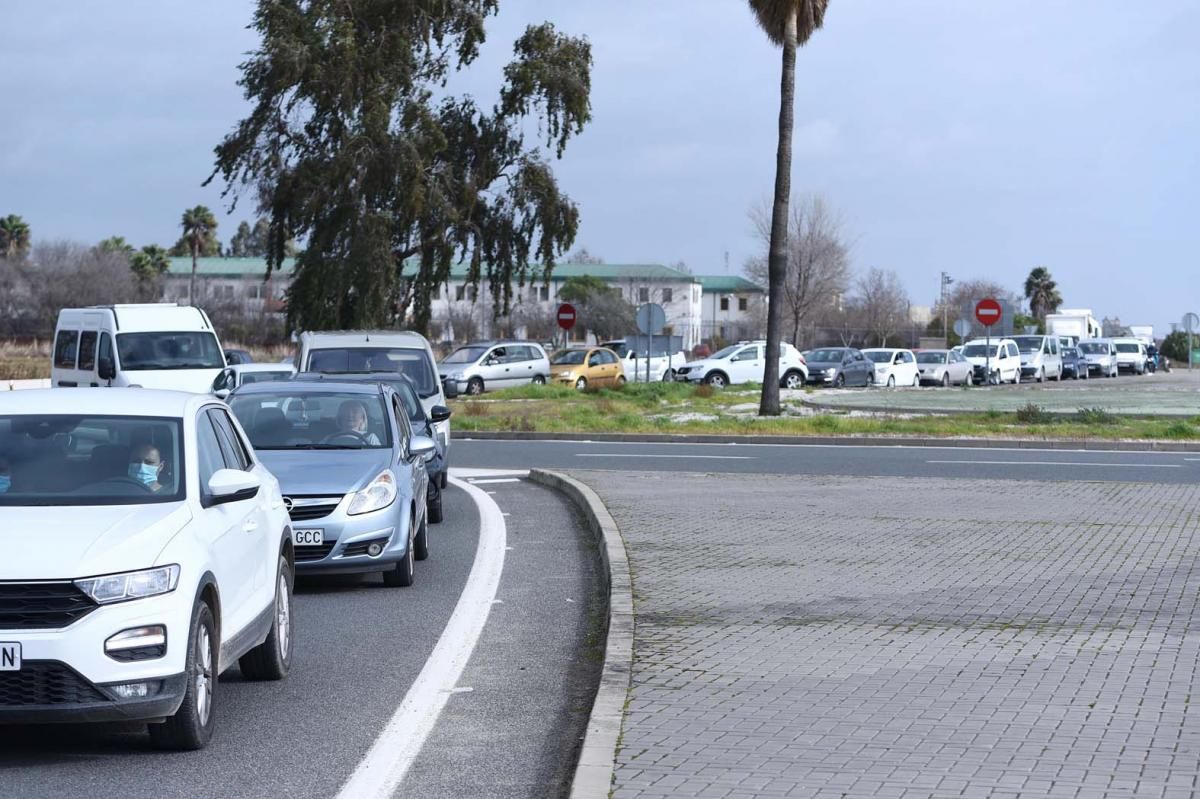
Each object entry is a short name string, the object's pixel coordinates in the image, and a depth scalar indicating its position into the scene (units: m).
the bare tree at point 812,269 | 90.44
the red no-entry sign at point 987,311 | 46.03
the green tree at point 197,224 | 115.25
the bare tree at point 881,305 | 110.06
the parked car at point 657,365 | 55.19
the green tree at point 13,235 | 108.31
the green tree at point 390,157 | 47.56
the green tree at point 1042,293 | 146.00
